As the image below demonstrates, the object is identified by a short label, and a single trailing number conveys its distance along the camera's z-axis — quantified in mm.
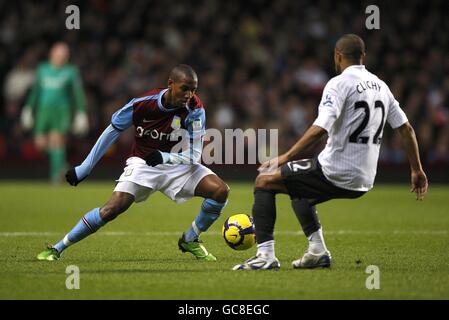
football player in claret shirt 15164
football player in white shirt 13695
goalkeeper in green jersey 33531
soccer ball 15766
